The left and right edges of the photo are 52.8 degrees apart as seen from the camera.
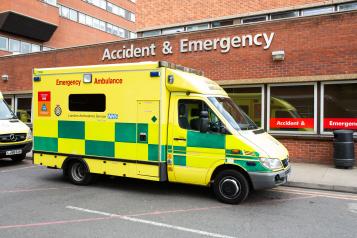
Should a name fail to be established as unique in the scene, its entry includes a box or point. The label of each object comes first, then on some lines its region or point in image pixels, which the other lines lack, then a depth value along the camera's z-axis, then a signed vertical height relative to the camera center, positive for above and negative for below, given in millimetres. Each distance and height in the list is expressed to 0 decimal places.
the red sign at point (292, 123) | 10945 -90
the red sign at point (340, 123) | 10367 -86
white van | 10562 -499
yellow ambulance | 6660 -234
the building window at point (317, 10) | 13750 +4278
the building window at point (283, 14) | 14428 +4304
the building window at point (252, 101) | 11648 +624
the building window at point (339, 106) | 10398 +418
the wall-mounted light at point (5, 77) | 18425 +2196
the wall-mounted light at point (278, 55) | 11055 +2009
